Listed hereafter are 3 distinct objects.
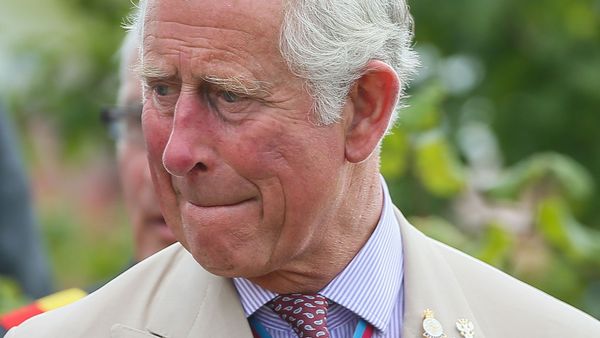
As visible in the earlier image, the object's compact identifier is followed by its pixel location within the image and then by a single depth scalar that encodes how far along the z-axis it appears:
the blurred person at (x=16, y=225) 12.29
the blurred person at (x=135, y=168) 9.42
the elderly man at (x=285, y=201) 5.57
